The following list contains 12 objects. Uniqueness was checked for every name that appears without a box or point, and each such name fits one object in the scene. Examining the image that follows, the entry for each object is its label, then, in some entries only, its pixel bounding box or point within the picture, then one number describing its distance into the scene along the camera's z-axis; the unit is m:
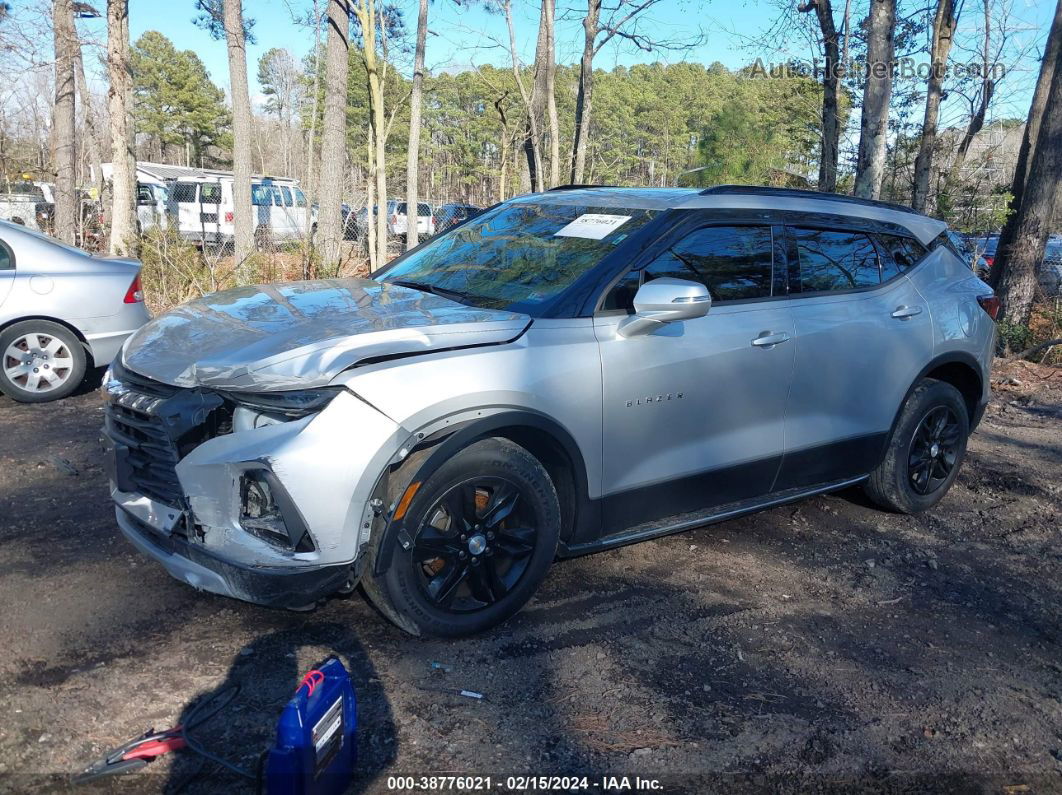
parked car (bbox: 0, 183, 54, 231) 17.56
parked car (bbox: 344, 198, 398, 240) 14.06
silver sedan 7.01
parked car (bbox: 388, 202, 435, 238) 25.75
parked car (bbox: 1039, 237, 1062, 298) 11.35
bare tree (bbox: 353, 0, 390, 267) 12.65
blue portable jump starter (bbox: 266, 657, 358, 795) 2.25
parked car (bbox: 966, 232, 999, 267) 11.91
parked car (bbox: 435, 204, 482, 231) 22.94
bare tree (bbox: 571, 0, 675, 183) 20.05
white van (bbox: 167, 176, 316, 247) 23.70
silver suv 3.05
